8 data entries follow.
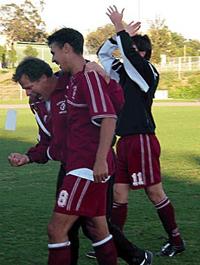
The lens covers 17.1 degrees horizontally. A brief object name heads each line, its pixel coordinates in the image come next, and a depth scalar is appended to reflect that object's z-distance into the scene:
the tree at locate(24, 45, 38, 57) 64.28
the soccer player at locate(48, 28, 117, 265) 4.30
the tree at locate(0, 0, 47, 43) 79.56
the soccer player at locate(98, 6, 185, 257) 5.68
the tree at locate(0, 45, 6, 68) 71.00
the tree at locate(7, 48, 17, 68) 70.30
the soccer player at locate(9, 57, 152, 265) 4.64
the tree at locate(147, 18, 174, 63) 76.30
